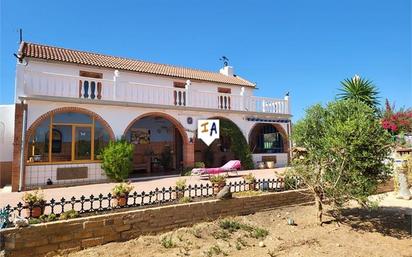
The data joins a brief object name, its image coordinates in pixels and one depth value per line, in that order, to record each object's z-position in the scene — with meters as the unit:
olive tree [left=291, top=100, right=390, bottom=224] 7.49
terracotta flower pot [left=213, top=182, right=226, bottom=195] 9.07
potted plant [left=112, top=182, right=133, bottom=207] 7.26
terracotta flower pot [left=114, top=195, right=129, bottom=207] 7.27
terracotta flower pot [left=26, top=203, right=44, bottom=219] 6.20
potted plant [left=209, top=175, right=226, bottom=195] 9.05
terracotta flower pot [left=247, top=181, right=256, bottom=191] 9.58
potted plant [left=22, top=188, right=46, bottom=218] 6.18
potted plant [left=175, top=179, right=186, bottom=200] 8.24
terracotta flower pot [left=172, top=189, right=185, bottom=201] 8.24
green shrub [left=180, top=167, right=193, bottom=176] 15.47
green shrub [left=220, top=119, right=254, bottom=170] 17.72
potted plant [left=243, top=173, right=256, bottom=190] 9.59
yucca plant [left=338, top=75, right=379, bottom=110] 18.88
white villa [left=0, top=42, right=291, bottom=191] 12.20
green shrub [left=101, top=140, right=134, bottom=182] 12.98
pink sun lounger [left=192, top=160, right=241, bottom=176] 13.70
